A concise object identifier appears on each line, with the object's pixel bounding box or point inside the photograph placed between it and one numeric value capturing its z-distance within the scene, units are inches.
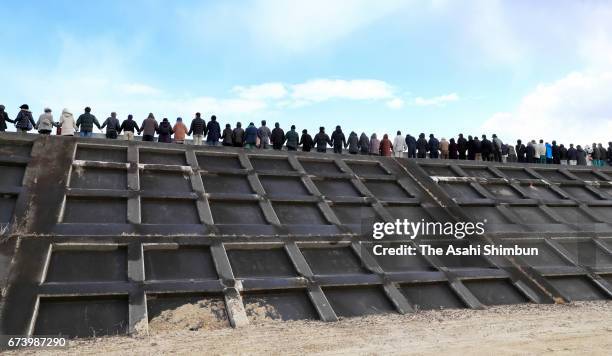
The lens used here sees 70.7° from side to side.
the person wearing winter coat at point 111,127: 633.6
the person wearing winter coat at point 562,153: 942.4
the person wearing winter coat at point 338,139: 767.7
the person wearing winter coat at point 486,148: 834.2
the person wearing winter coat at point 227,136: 687.7
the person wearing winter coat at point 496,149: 847.0
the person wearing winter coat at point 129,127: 641.6
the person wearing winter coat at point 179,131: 671.0
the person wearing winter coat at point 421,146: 813.2
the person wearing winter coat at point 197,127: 685.9
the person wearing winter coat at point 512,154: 916.6
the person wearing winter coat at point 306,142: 754.8
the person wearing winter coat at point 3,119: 577.6
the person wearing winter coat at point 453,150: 840.3
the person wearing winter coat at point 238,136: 695.7
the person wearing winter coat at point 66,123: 582.9
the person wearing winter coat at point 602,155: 991.0
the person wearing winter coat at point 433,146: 828.0
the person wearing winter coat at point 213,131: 687.7
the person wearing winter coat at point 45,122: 580.1
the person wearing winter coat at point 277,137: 730.4
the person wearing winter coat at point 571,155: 956.6
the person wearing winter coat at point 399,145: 810.8
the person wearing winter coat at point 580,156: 954.7
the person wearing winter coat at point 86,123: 595.8
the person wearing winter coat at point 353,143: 787.4
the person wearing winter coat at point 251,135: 699.4
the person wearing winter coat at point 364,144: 796.0
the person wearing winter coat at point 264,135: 721.0
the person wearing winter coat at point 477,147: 837.8
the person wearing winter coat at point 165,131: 657.6
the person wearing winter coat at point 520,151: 926.1
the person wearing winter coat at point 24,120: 583.2
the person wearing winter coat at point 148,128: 652.1
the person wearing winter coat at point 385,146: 810.2
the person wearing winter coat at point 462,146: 847.1
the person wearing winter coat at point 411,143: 808.3
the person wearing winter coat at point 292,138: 739.4
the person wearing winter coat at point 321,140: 754.2
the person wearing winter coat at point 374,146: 804.0
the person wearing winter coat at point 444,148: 839.1
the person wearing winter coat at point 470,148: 842.8
